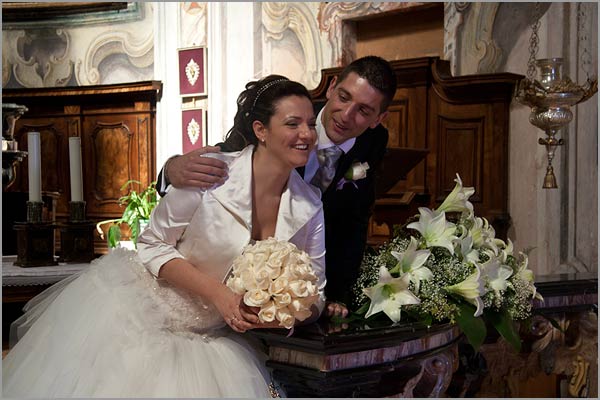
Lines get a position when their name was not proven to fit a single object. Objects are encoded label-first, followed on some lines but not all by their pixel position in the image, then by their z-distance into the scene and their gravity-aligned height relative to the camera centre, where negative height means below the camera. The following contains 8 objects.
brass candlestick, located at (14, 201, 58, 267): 3.61 -0.29
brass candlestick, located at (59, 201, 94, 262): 3.75 -0.29
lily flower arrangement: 2.18 -0.31
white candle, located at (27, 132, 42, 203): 3.54 +0.07
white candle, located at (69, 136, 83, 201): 3.64 +0.06
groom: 2.22 +0.05
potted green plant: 4.94 -0.21
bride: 2.03 -0.34
